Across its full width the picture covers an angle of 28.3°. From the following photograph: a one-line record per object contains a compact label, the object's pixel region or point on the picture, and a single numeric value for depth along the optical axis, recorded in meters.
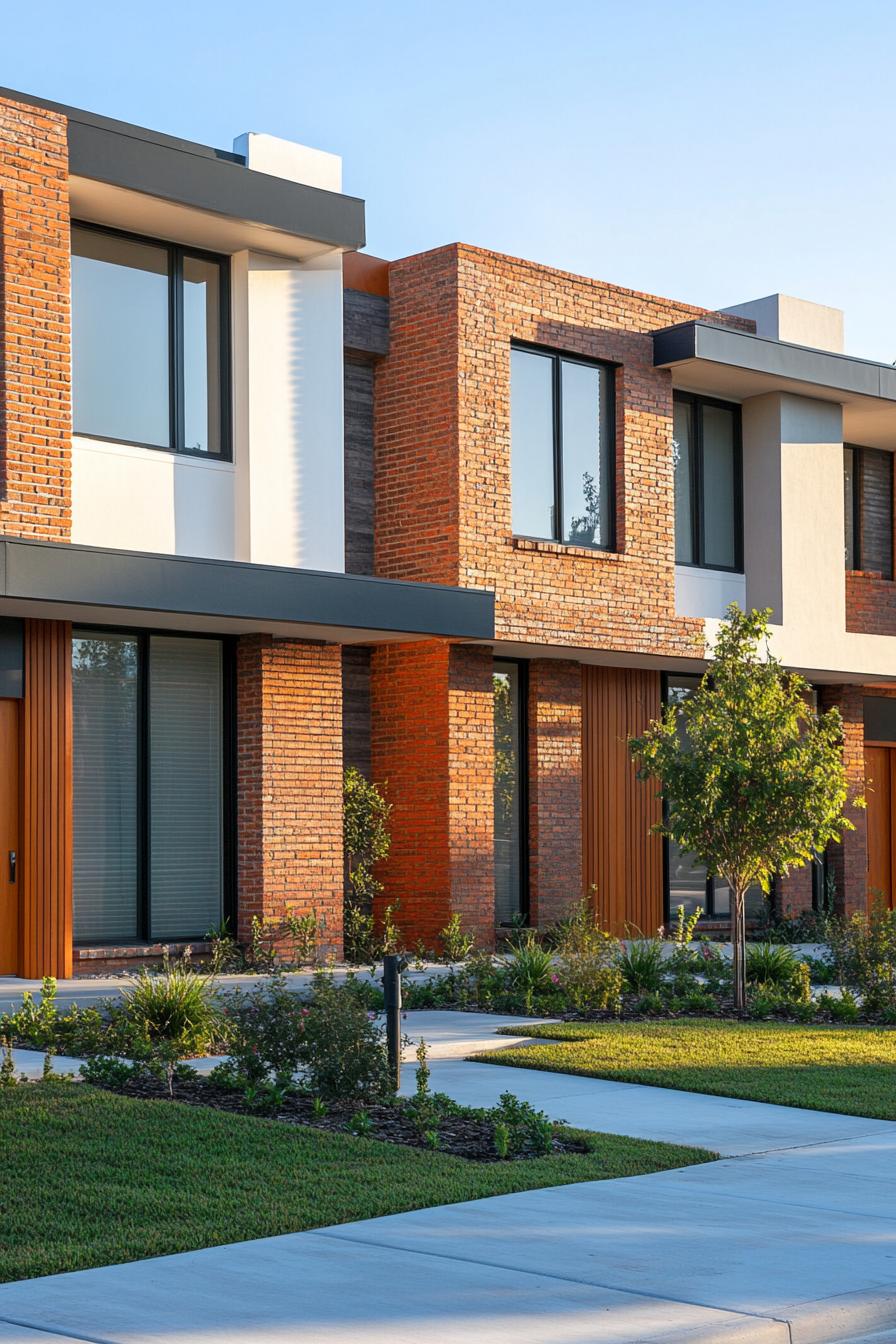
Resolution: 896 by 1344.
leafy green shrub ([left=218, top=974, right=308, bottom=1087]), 10.32
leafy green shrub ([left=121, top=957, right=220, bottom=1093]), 12.03
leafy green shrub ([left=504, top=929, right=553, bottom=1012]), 15.97
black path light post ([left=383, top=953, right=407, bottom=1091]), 10.35
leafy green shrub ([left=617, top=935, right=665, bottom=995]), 16.64
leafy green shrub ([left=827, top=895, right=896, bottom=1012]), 15.45
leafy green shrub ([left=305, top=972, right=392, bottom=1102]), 10.02
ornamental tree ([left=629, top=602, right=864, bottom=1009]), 15.48
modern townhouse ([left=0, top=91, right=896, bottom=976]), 16.80
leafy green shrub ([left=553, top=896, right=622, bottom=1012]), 15.41
